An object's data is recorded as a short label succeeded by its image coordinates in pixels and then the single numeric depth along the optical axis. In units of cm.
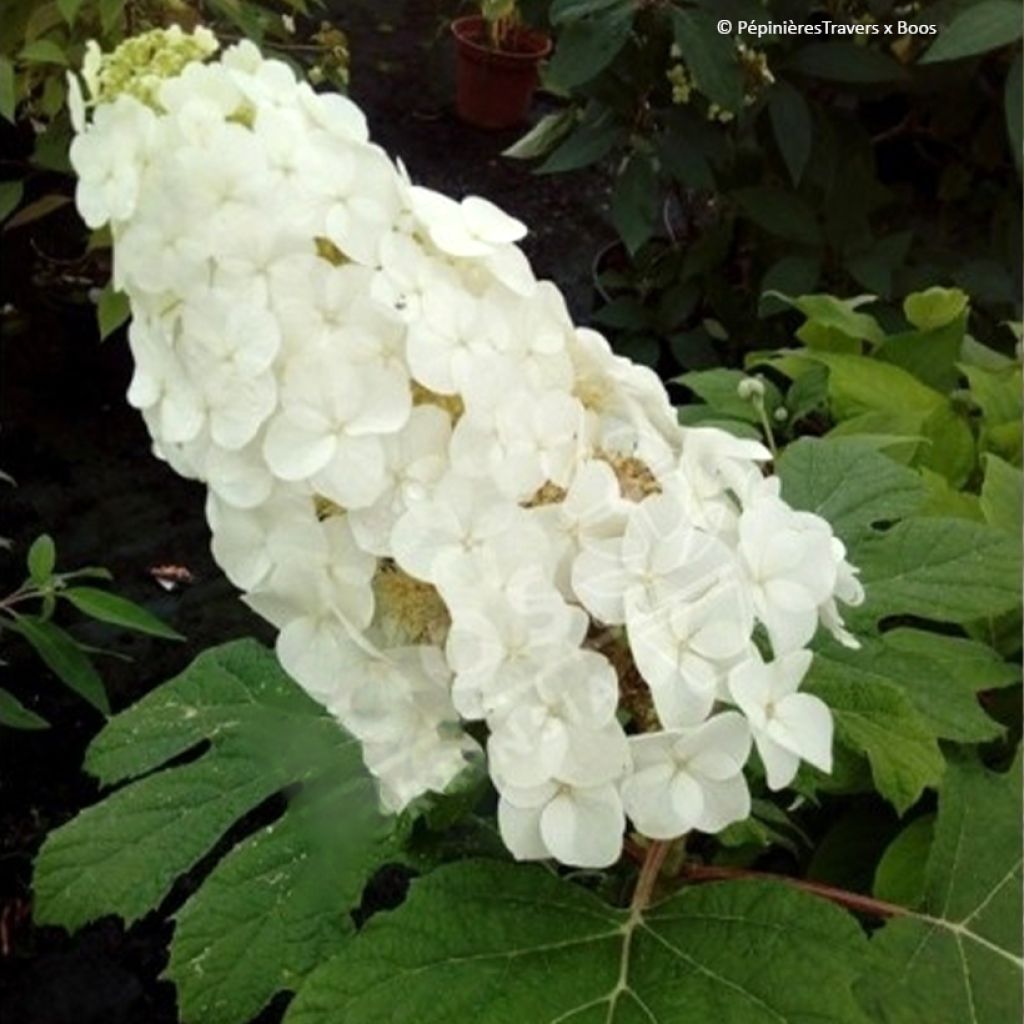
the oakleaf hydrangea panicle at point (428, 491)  58
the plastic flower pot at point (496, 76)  345
